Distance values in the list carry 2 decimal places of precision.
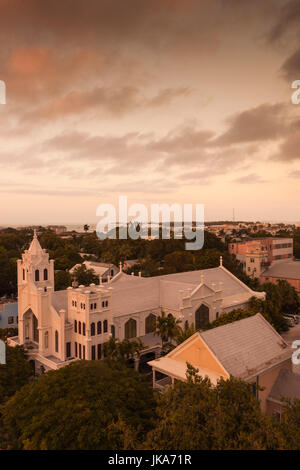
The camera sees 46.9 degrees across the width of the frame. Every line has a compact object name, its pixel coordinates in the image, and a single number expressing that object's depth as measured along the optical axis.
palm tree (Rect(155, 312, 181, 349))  38.31
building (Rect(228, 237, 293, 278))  84.54
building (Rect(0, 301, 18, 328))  54.88
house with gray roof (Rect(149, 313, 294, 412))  25.70
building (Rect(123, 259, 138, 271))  106.50
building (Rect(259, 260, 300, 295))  78.75
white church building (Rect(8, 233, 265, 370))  36.84
